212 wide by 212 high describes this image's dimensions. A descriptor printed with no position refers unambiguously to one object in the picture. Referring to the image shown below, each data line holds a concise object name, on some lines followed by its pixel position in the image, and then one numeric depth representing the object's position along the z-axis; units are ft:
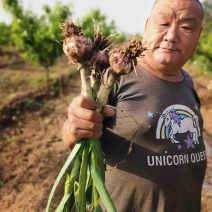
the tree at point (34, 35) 26.35
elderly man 4.39
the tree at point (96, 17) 34.32
